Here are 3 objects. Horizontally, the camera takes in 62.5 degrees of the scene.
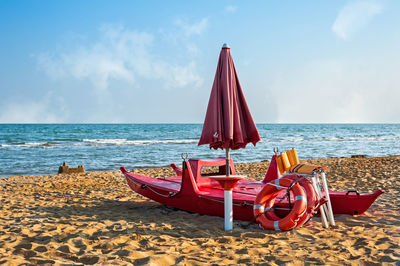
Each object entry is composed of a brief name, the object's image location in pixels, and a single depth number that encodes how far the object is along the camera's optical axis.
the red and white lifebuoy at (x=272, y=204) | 4.85
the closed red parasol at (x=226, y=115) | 4.77
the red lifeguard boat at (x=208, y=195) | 5.56
